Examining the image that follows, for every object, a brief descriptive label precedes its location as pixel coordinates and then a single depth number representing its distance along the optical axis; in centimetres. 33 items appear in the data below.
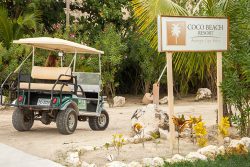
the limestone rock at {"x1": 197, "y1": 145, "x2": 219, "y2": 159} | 862
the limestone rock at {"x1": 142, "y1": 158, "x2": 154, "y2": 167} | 807
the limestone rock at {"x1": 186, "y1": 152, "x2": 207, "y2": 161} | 825
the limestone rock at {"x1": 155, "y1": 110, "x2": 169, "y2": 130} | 1113
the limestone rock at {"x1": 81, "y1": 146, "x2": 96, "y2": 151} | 935
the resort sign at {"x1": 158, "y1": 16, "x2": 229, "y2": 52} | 943
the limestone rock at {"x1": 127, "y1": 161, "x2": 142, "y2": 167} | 785
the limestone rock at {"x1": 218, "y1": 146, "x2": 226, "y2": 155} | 865
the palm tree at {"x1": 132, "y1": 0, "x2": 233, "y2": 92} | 1137
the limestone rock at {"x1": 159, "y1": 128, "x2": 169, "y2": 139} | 1055
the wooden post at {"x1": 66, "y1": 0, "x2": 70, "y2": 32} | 1994
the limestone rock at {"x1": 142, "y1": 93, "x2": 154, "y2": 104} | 1966
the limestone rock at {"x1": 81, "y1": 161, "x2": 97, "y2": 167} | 802
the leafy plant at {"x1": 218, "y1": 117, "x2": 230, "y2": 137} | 923
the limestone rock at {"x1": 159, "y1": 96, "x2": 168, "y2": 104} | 1991
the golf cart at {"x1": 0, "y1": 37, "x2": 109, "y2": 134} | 1162
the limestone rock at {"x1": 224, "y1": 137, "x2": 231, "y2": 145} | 1012
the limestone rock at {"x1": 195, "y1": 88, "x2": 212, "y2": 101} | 2055
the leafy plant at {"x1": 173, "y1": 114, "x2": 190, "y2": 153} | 922
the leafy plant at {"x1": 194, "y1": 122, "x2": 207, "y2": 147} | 899
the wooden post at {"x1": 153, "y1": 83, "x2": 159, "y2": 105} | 1590
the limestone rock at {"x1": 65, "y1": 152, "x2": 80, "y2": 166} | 842
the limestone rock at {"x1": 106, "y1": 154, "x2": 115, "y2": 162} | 856
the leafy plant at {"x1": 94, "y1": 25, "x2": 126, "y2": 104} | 1916
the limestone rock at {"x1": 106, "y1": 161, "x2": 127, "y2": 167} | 777
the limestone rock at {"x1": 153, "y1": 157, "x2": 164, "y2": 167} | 803
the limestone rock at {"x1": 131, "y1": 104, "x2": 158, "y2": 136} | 1092
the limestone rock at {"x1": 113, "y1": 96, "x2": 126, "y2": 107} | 1891
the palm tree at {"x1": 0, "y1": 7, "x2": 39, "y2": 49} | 1826
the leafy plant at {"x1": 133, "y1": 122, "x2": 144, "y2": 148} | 944
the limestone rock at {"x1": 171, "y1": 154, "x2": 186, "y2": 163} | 809
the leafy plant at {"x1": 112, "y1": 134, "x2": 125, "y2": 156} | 879
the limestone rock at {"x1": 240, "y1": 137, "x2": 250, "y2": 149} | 931
